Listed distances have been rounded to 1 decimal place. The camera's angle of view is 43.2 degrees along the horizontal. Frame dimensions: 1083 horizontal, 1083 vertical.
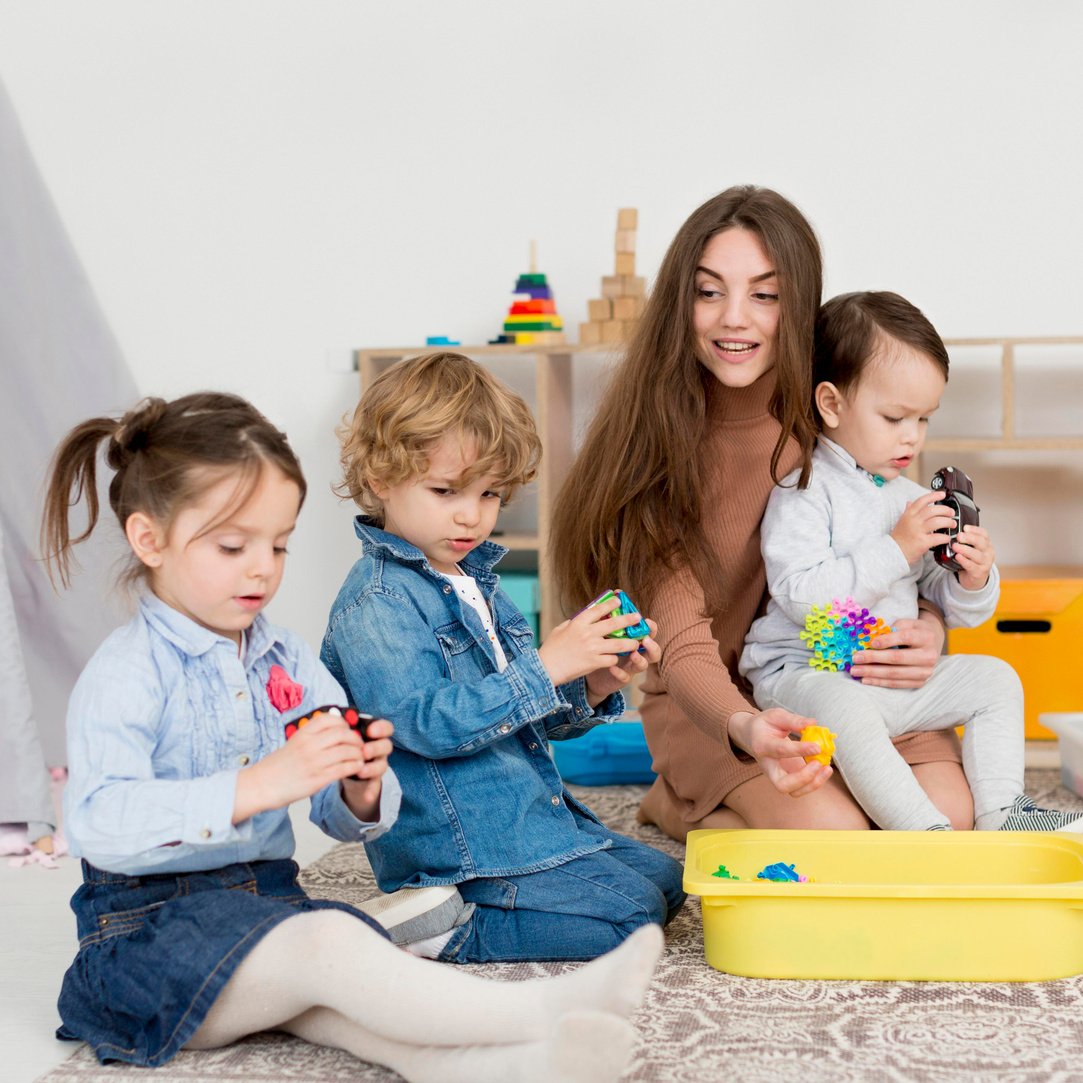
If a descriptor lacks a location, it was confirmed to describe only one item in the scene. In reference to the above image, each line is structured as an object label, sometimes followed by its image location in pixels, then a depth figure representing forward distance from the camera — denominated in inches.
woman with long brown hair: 68.1
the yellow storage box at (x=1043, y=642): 100.6
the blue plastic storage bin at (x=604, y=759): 92.0
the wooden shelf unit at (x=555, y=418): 107.3
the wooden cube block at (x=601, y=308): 116.7
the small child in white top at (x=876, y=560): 66.4
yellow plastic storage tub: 52.9
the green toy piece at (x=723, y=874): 58.3
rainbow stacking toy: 118.3
